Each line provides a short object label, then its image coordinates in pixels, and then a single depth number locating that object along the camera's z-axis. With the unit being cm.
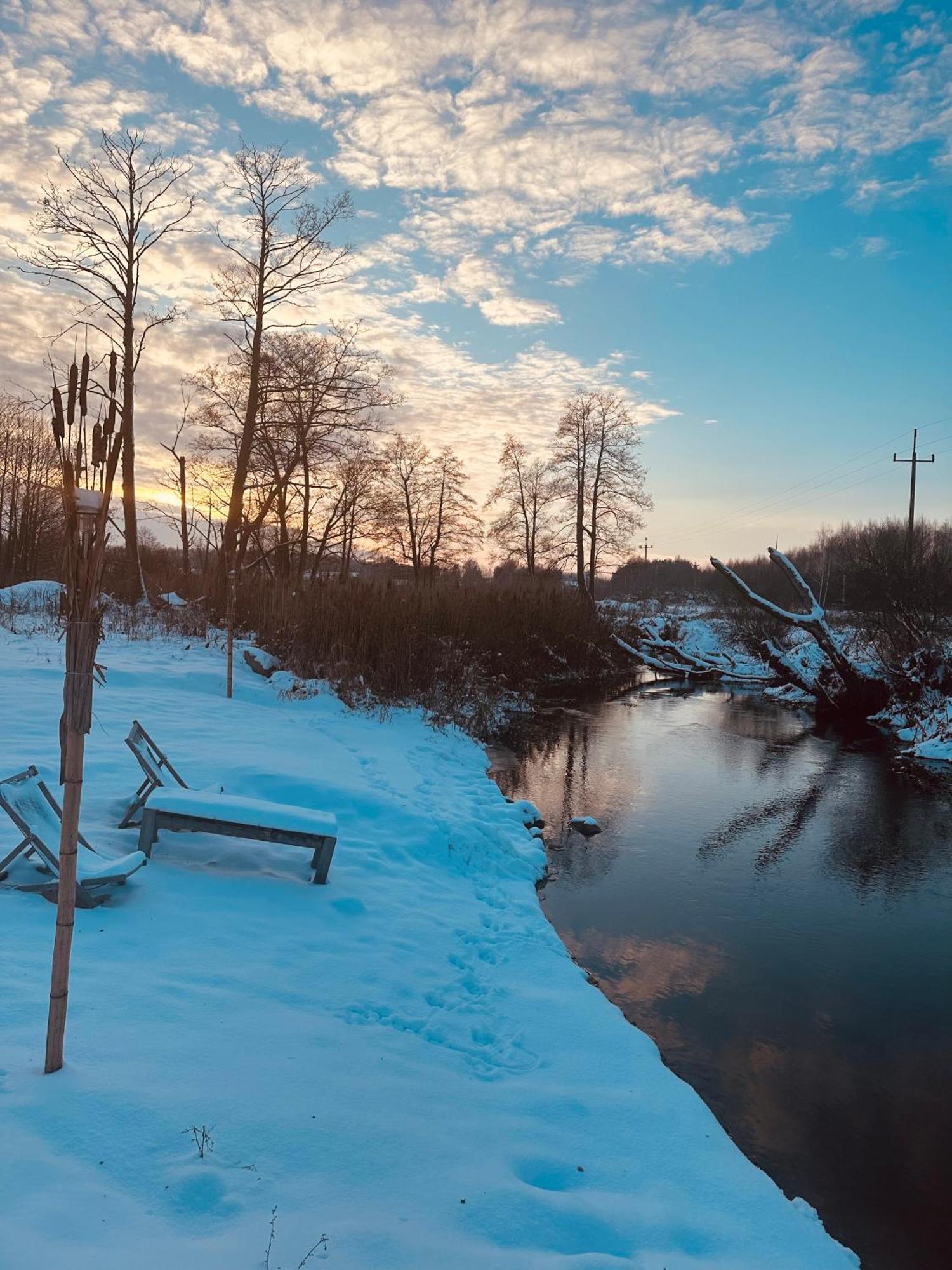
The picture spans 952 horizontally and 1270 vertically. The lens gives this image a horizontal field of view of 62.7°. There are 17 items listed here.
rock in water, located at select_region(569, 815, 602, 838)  847
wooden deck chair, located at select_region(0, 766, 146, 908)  386
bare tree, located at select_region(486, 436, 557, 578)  4053
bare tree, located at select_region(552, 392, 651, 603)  3334
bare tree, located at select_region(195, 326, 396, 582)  2027
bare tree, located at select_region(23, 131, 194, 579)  1806
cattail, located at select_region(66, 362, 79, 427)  226
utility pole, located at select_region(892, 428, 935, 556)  3407
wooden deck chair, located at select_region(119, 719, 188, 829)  511
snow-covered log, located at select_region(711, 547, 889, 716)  1574
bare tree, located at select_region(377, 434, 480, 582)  4175
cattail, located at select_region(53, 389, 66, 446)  219
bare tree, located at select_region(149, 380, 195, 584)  2161
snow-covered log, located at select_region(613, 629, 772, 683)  2159
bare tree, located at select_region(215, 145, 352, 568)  1867
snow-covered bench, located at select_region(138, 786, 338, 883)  465
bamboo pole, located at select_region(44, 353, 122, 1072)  225
